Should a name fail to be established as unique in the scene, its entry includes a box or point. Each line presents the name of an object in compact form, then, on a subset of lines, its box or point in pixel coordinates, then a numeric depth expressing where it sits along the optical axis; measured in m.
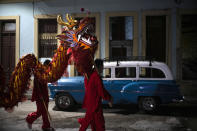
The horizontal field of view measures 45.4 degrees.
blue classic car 7.84
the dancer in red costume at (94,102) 4.09
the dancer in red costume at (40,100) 4.92
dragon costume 4.23
